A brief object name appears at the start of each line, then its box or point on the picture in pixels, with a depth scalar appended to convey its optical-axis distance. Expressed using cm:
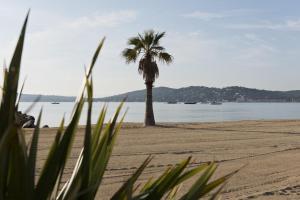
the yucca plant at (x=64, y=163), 124
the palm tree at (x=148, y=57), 2380
